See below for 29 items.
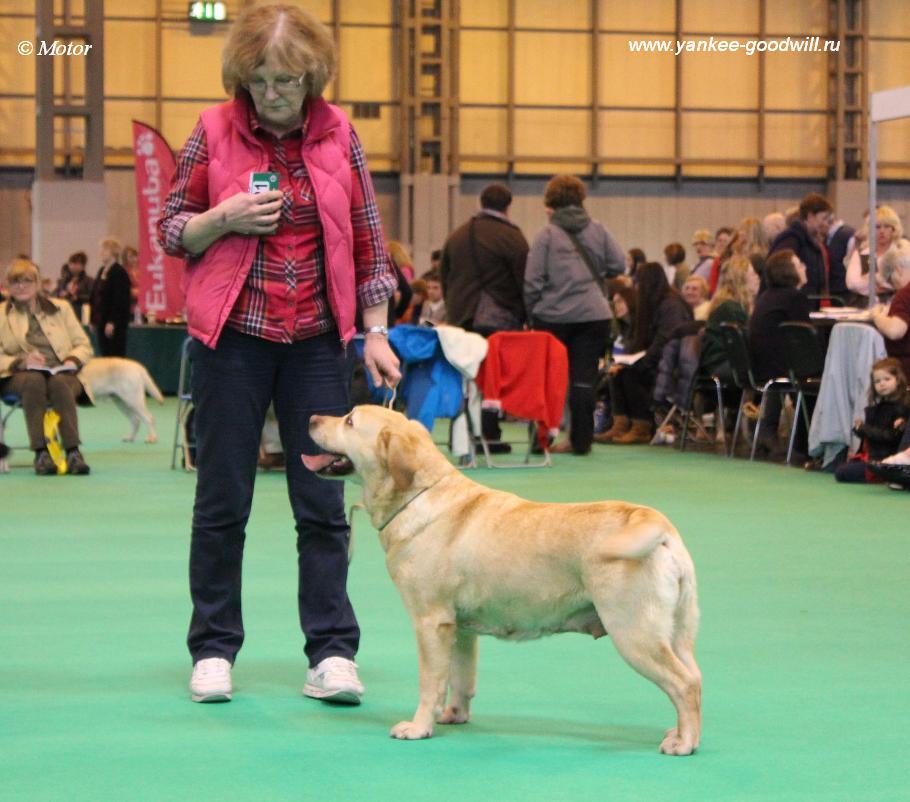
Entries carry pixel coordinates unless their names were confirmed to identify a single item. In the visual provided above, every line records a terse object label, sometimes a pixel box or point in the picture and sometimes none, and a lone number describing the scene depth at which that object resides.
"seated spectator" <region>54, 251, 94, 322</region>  17.22
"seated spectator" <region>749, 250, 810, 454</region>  9.62
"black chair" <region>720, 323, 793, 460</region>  9.68
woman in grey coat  9.69
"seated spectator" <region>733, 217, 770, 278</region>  11.28
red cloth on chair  9.32
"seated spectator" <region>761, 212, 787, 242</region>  12.07
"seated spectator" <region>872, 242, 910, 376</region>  8.54
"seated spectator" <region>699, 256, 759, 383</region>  10.12
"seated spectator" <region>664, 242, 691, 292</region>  14.12
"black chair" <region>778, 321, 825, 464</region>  9.26
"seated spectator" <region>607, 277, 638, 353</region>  11.92
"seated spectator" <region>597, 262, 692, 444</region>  10.95
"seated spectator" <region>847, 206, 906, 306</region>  9.67
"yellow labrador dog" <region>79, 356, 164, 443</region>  10.89
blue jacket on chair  8.98
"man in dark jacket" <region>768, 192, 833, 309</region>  10.81
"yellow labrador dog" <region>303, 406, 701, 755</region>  3.03
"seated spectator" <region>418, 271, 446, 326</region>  14.59
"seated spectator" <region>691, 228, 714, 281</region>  14.17
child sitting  8.23
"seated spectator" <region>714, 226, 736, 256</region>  14.53
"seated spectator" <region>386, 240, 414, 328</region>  11.24
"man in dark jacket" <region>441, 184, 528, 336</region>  9.77
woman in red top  3.46
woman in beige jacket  8.95
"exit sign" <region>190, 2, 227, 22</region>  22.39
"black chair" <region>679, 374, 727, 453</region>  10.31
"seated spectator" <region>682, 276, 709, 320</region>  11.96
